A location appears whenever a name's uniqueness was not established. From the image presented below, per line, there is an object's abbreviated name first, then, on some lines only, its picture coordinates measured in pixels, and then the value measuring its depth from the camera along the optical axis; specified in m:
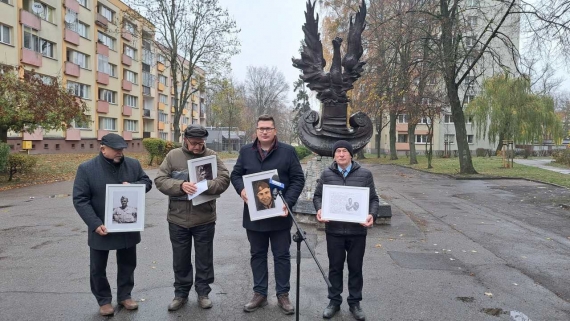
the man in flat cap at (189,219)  4.23
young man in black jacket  4.26
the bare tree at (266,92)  76.62
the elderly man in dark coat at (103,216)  3.95
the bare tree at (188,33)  32.06
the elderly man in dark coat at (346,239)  4.06
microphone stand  3.61
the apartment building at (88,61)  29.52
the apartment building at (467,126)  19.70
